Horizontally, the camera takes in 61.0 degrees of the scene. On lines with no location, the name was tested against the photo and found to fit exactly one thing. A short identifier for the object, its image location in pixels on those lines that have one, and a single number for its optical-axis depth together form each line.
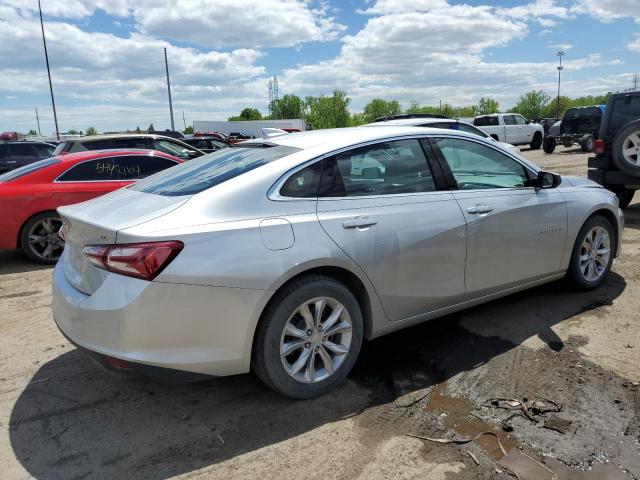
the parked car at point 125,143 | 11.02
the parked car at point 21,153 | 16.44
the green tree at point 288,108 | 115.06
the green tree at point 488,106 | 114.52
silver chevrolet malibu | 2.81
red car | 6.86
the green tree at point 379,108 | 127.99
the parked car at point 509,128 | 25.52
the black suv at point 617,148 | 7.65
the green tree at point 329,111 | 109.56
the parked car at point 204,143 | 18.52
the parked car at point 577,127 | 22.42
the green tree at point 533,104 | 111.59
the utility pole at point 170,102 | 44.03
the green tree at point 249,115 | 118.94
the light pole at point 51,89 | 32.10
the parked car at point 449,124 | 10.62
